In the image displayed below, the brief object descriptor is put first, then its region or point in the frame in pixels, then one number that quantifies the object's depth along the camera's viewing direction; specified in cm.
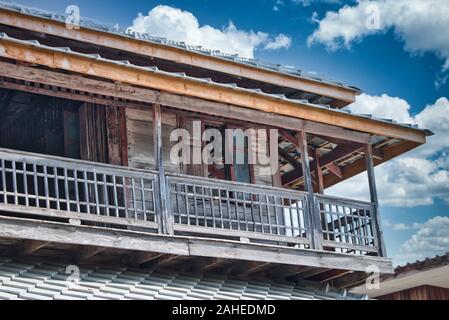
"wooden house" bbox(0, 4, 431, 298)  1390
